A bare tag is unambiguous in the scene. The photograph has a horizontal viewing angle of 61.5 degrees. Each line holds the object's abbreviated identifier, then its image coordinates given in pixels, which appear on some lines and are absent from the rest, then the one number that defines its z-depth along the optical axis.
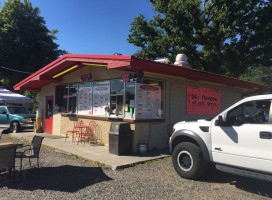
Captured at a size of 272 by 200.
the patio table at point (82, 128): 9.90
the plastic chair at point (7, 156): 4.90
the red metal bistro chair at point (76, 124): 10.81
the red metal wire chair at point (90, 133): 9.96
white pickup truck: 4.23
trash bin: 7.66
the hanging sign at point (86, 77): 10.34
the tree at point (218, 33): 14.23
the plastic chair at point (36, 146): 5.66
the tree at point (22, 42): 27.03
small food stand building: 8.23
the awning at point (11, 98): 18.62
